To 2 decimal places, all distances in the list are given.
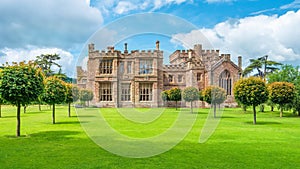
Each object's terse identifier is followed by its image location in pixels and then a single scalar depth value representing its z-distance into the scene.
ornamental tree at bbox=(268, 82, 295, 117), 27.70
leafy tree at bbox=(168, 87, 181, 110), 38.91
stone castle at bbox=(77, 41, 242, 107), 47.03
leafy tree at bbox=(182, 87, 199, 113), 32.21
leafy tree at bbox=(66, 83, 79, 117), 23.12
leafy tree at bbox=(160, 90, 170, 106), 41.68
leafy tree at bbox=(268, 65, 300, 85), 33.35
